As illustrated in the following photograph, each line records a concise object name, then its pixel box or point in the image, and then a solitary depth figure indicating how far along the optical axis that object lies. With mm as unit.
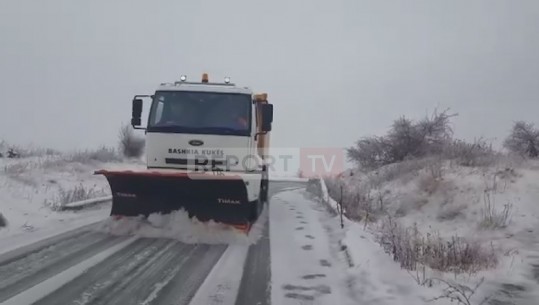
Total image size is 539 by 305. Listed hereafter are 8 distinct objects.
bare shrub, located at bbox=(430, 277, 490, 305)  4422
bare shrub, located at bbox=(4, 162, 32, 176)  14217
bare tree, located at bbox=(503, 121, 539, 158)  19750
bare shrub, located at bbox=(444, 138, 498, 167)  12648
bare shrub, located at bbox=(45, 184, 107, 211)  10417
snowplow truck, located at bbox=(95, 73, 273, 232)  8219
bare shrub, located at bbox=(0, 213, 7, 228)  7932
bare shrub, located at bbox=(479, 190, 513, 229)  8555
